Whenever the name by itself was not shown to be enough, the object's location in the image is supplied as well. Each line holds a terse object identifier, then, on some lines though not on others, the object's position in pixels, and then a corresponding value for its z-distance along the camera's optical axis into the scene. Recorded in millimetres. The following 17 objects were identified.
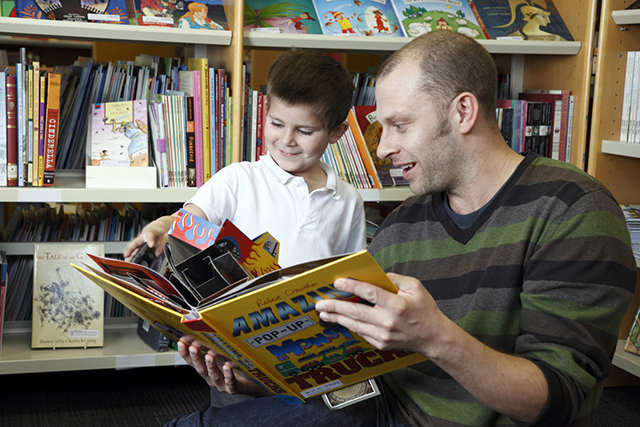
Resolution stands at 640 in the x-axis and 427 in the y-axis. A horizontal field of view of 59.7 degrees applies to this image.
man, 749
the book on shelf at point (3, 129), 1677
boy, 1379
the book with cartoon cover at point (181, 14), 1800
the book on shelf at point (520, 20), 2123
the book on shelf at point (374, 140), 2012
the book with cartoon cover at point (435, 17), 2047
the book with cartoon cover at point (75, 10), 1690
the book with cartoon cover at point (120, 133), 1799
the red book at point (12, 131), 1680
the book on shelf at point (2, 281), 1771
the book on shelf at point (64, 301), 1840
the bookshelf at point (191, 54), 1707
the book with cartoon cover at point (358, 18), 1969
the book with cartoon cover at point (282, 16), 1908
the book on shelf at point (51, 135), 1704
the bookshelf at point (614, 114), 1982
